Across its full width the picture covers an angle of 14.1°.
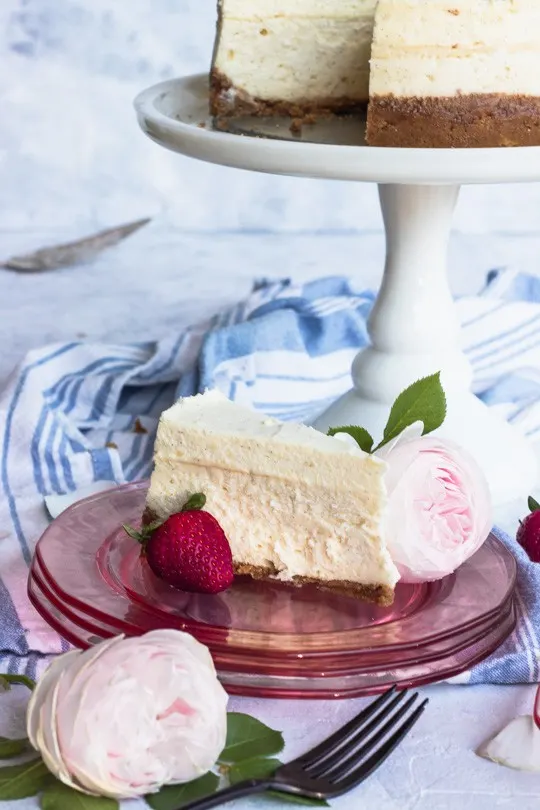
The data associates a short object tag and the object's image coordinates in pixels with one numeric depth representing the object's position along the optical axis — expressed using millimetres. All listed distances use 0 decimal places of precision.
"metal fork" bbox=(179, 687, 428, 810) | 762
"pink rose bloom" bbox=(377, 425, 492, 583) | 863
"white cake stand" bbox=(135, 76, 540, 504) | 1060
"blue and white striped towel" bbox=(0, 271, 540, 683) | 1082
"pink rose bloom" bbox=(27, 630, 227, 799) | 755
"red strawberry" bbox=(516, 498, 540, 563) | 928
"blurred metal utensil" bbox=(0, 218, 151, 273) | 1602
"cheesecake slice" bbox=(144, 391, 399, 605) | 860
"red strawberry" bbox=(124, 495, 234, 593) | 850
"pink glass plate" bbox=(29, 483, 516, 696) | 818
